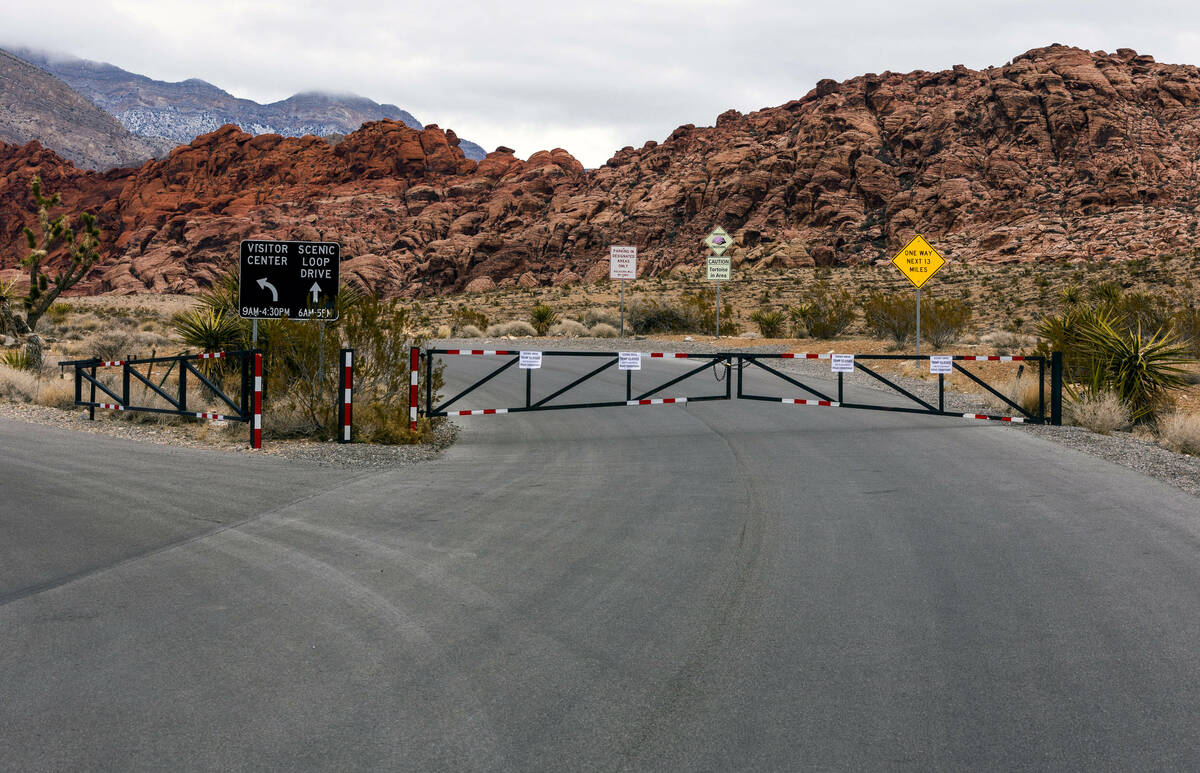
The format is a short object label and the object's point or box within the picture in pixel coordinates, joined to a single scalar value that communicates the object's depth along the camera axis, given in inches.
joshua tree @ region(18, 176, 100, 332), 1254.3
